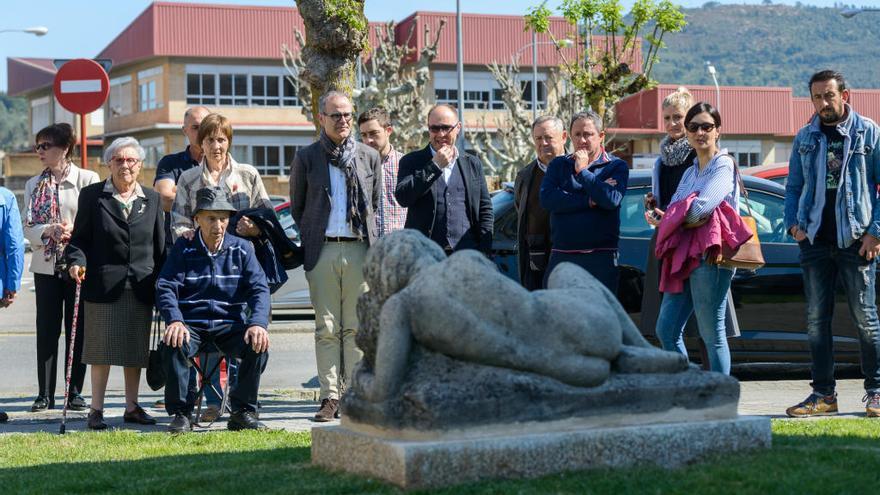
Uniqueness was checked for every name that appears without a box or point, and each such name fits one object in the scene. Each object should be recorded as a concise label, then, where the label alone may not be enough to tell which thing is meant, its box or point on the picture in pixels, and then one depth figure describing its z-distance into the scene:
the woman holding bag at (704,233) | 7.73
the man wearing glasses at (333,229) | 8.53
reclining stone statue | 5.40
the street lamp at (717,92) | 51.47
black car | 9.89
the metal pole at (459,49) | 37.56
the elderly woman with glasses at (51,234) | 9.63
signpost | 12.33
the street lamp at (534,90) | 50.90
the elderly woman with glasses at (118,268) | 8.72
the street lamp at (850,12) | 33.46
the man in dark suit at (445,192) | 8.23
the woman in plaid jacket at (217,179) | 8.79
